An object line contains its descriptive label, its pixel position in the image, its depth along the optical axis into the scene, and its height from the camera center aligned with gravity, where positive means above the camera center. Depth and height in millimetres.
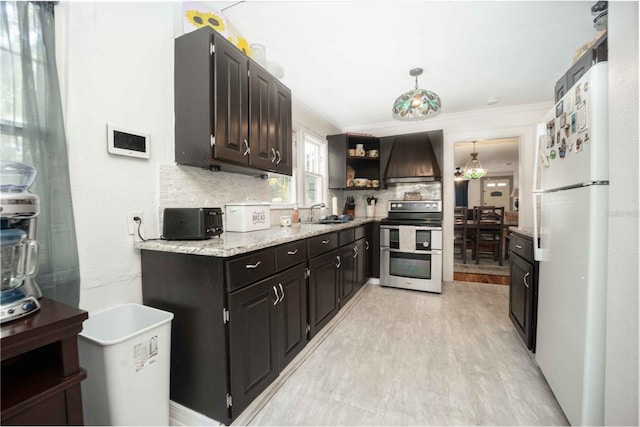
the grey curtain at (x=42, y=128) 1021 +345
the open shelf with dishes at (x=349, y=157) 3967 +787
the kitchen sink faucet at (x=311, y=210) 3422 -42
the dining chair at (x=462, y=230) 5100 -505
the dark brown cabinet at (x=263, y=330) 1292 -716
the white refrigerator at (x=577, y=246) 1091 -200
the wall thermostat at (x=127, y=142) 1371 +378
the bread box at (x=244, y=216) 1968 -60
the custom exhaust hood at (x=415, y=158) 3758 +721
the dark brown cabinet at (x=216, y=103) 1559 +683
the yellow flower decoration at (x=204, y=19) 1707 +1284
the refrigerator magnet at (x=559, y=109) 1390 +527
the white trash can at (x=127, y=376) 1042 -710
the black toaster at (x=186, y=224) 1506 -89
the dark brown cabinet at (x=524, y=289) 1836 -650
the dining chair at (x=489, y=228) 4980 -445
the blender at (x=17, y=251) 737 -122
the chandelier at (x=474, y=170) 5788 +814
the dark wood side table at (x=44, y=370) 669 -491
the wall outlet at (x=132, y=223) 1456 -78
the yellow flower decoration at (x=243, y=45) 1891 +1215
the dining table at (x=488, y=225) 4992 -401
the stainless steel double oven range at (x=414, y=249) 3371 -581
